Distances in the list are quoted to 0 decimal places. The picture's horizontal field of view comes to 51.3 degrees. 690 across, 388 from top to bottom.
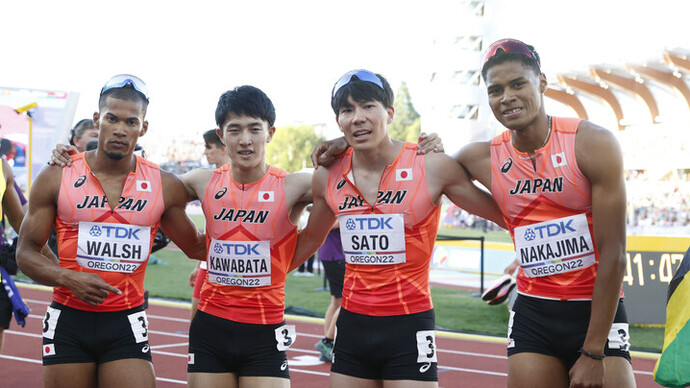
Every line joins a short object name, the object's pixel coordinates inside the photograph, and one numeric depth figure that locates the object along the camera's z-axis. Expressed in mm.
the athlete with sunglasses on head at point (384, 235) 3459
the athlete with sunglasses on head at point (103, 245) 3543
